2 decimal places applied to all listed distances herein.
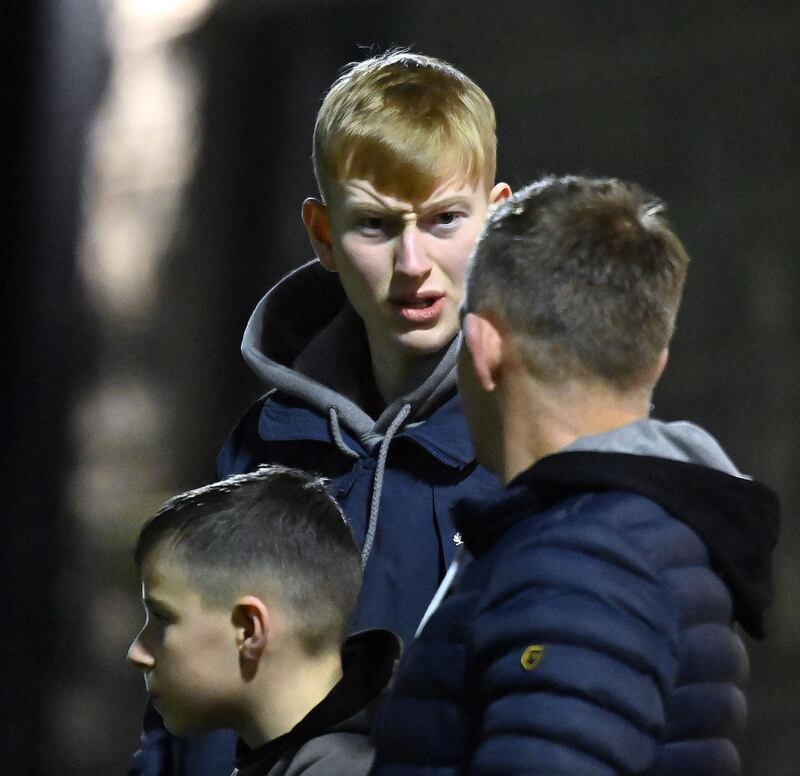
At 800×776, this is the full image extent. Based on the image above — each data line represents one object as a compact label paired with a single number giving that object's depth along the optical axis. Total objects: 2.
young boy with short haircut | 6.42
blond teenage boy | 6.55
